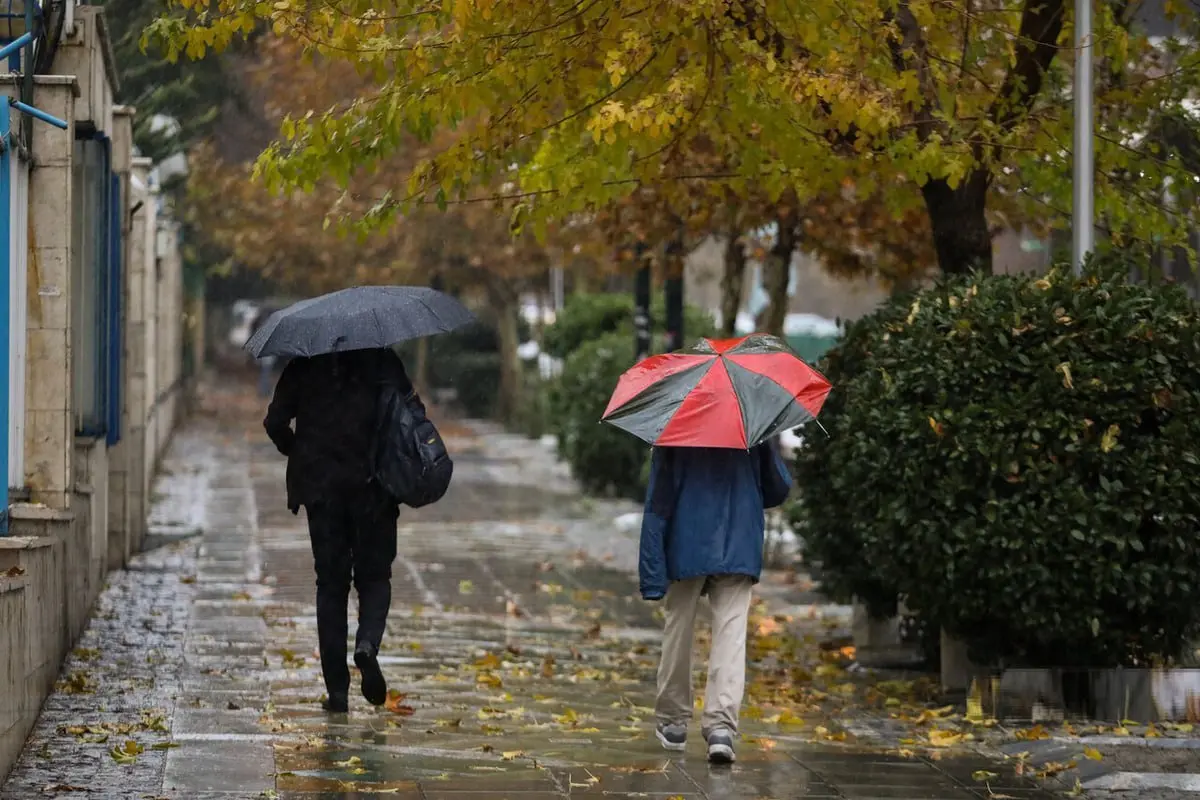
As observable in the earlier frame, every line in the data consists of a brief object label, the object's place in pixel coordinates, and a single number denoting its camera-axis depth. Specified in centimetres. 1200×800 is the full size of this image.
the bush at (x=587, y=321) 5150
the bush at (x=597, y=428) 4362
